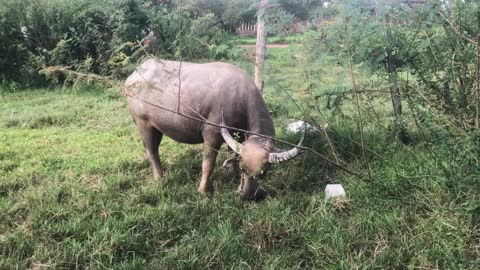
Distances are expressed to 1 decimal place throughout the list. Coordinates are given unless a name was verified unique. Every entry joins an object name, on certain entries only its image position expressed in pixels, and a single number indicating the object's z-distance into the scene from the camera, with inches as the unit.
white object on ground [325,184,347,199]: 168.4
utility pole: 263.1
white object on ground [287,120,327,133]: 228.3
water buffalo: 164.4
